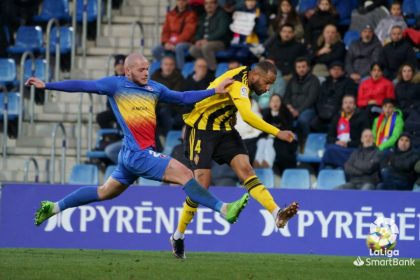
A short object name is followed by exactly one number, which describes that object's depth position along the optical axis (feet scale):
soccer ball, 46.88
